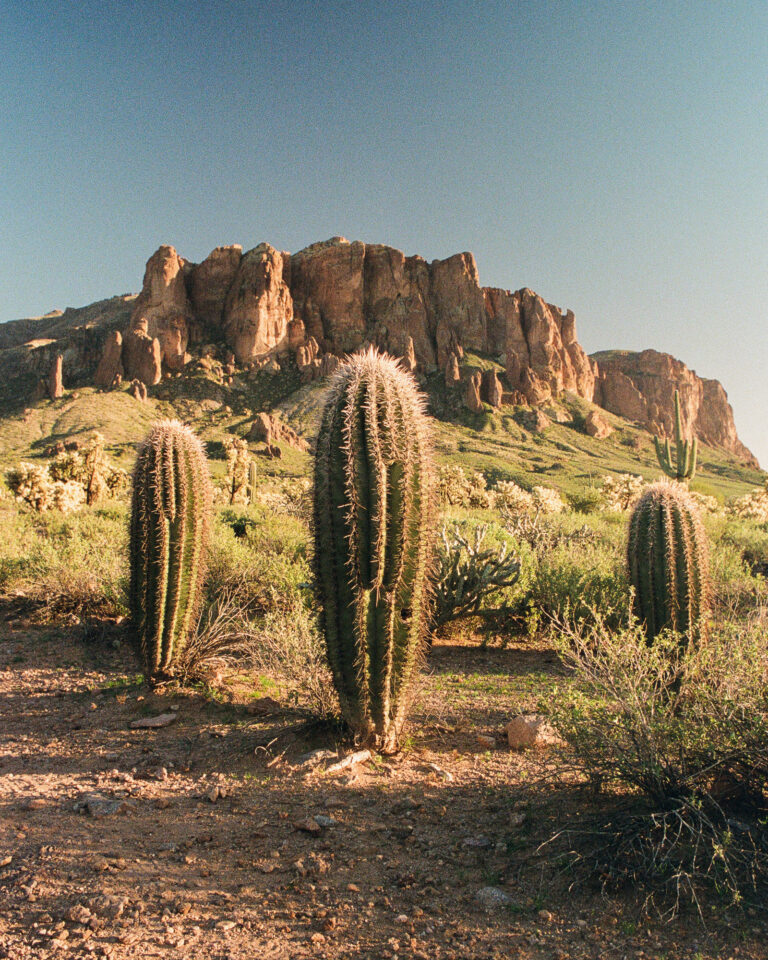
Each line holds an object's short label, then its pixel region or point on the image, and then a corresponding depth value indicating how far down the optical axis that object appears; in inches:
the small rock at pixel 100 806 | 135.4
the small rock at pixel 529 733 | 166.6
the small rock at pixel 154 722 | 189.5
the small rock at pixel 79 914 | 96.5
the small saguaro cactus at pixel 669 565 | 210.4
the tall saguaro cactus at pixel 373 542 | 151.9
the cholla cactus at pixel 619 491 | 752.3
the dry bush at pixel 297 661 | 174.9
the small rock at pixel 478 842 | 119.5
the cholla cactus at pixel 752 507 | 753.8
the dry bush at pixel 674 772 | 99.8
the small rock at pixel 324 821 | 129.0
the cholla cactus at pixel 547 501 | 684.7
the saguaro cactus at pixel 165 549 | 213.5
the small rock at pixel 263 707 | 197.9
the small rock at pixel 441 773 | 150.1
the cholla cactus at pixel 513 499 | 711.7
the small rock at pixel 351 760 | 153.6
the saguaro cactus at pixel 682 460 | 638.5
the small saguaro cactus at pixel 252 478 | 794.8
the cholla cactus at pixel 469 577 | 293.3
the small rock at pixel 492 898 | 101.1
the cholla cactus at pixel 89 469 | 624.1
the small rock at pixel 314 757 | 156.5
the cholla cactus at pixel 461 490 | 729.0
